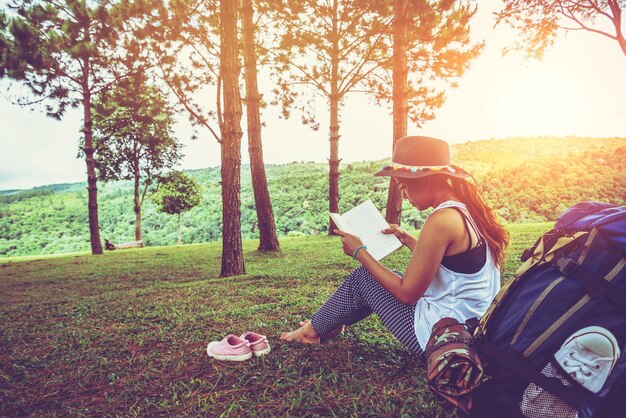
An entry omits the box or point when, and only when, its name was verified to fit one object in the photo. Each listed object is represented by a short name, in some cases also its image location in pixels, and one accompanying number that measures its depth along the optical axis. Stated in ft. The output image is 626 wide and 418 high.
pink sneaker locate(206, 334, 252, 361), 8.50
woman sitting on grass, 5.76
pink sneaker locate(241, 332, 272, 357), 8.64
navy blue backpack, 3.44
